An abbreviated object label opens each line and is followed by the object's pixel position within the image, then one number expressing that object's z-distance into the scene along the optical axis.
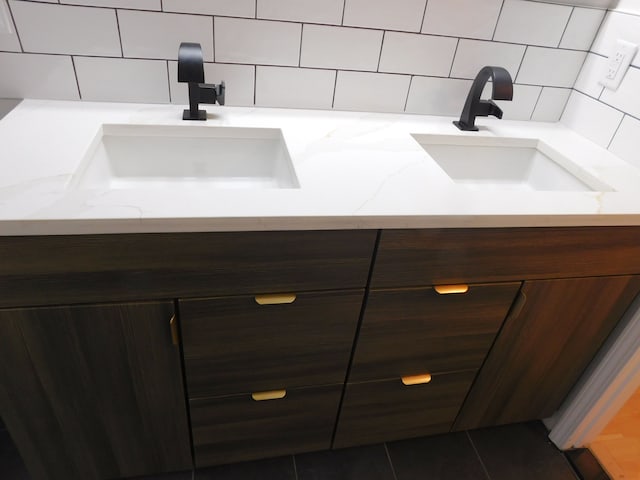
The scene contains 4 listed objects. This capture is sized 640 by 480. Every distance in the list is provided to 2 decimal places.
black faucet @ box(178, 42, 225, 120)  0.98
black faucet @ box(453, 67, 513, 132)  1.07
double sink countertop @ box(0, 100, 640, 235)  0.73
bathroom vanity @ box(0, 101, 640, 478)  0.77
